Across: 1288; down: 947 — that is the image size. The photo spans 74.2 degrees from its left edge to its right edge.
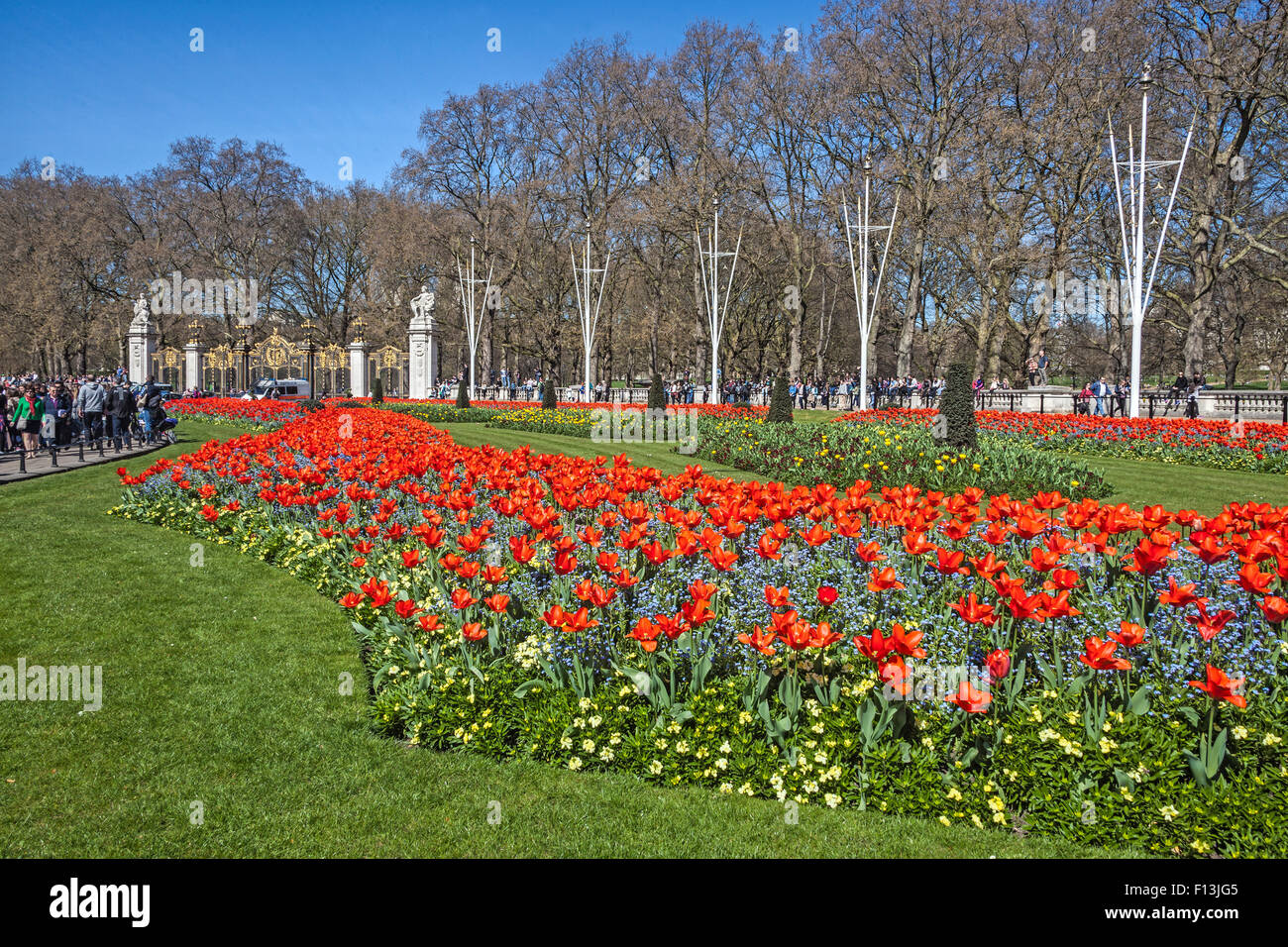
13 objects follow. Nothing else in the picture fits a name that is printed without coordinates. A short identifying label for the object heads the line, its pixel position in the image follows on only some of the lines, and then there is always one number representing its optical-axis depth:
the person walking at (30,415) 16.02
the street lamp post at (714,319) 30.38
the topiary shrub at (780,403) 19.45
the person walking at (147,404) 19.70
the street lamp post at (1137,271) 20.45
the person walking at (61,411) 17.84
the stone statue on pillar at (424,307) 35.53
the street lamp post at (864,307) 25.56
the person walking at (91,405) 17.98
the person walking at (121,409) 18.41
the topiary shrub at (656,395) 25.10
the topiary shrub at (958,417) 13.90
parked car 39.66
